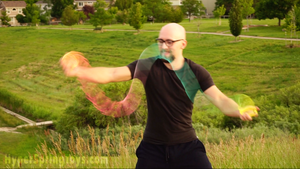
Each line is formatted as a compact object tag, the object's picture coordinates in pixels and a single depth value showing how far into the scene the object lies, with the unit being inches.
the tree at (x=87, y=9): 2153.8
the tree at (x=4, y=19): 1788.9
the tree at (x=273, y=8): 1330.0
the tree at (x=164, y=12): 1713.3
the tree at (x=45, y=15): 1911.9
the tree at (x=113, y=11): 1732.3
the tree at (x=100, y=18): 1561.3
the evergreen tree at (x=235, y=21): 1097.9
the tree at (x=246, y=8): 1319.6
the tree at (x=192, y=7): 1838.1
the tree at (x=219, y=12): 1563.0
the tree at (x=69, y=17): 1659.7
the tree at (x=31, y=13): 1738.4
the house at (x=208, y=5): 2180.1
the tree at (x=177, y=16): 1664.4
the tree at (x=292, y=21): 1008.4
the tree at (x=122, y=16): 1908.5
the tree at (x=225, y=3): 1978.6
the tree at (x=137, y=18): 1416.1
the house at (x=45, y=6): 1994.6
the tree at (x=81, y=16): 1801.2
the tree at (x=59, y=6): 1913.1
